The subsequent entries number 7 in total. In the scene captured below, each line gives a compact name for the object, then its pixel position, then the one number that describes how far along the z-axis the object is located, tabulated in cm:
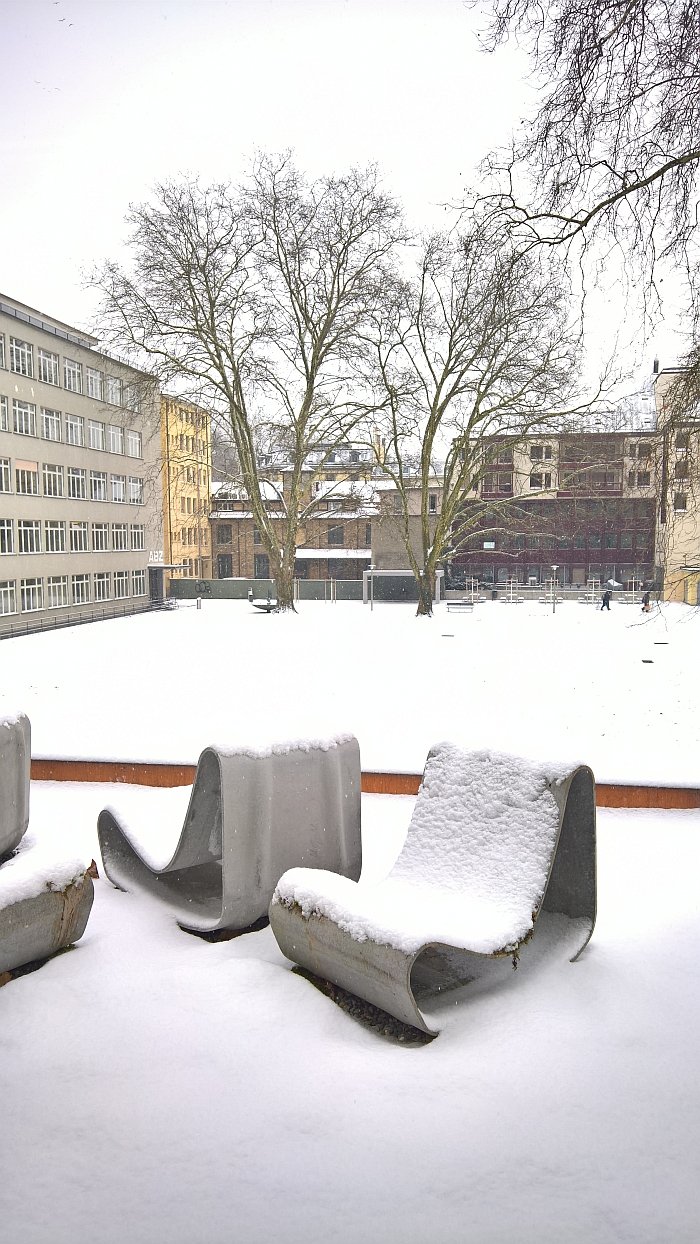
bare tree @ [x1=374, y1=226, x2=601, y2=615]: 2614
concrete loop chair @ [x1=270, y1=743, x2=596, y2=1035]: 329
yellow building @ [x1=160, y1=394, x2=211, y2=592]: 4944
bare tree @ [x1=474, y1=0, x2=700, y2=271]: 550
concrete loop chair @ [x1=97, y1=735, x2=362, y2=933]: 409
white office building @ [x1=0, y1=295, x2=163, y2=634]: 3041
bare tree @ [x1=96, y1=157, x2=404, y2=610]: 2641
